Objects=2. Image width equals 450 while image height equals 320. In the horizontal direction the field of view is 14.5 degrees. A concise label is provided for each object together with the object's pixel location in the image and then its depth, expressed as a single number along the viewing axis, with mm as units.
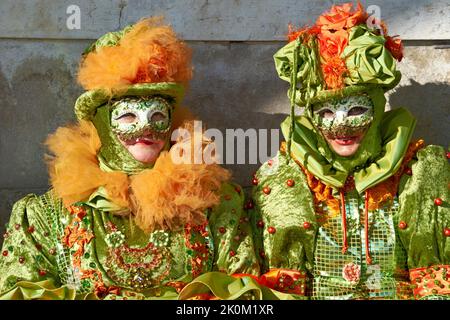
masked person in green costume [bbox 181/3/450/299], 6795
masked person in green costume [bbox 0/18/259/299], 6675
